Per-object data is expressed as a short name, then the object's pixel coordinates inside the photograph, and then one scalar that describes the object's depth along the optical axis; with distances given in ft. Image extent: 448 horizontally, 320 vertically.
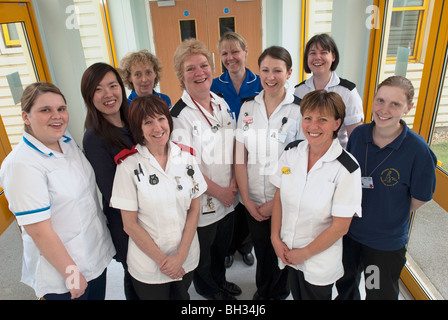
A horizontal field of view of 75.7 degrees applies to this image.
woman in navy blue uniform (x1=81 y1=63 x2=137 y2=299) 5.60
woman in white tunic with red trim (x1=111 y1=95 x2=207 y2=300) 5.24
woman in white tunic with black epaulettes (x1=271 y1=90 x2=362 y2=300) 5.00
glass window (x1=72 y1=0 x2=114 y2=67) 12.84
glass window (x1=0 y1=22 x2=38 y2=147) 8.21
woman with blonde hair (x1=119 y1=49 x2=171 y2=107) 8.14
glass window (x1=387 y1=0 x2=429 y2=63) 7.48
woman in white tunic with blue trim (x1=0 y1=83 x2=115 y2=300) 4.58
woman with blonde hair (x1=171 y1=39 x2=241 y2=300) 6.49
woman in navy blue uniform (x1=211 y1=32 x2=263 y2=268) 8.55
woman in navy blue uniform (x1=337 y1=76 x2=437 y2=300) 5.08
